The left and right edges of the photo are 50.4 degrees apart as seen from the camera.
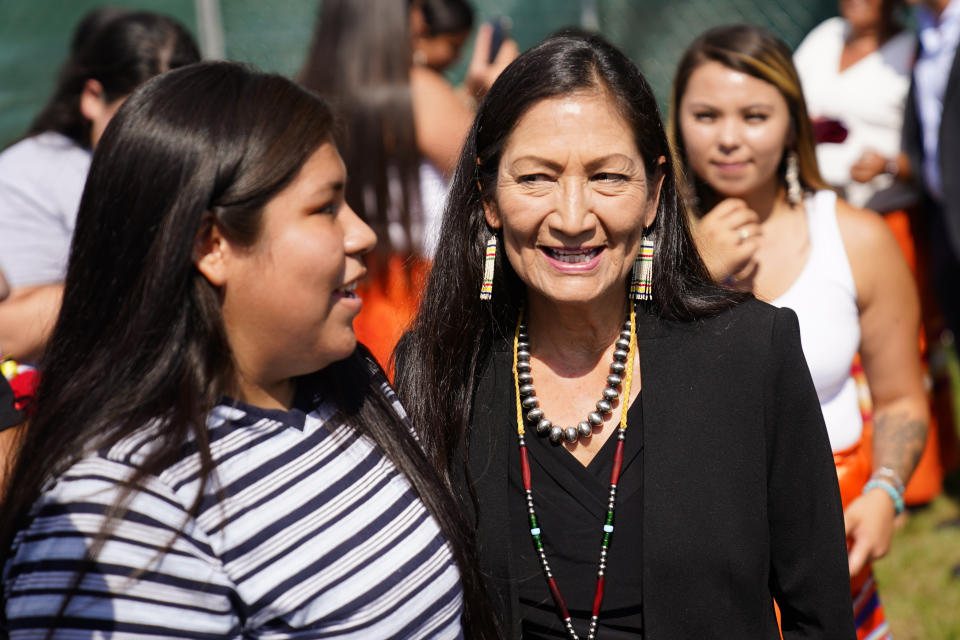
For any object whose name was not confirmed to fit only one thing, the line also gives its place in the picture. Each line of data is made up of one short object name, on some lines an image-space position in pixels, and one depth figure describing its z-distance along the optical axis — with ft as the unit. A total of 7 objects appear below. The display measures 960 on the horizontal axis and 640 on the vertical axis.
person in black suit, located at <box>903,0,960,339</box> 14.32
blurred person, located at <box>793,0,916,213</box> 15.56
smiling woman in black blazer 6.38
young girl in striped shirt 4.79
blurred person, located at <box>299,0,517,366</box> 11.14
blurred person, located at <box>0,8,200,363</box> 9.59
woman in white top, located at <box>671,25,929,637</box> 8.67
